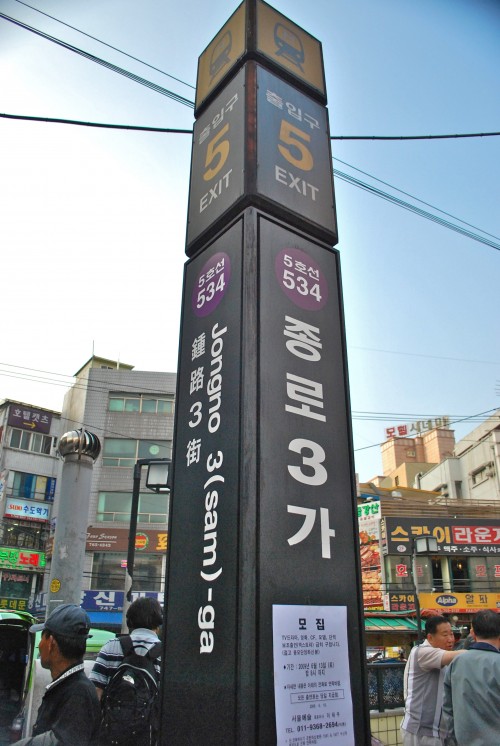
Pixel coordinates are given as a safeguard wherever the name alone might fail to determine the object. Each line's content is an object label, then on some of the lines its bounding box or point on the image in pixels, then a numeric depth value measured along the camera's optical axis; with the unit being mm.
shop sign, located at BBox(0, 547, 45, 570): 33219
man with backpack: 3041
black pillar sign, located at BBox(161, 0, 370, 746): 2430
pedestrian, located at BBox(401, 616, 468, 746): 3990
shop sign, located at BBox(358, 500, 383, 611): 28623
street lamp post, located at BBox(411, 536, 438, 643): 13352
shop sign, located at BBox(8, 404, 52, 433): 37719
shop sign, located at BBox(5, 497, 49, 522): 34812
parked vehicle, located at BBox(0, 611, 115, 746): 6043
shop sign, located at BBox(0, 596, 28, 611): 32134
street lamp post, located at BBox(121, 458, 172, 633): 7922
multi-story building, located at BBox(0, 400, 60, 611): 33406
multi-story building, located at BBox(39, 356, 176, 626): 28391
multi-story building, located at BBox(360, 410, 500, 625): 26844
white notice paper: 2365
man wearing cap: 2345
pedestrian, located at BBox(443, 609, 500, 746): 3037
